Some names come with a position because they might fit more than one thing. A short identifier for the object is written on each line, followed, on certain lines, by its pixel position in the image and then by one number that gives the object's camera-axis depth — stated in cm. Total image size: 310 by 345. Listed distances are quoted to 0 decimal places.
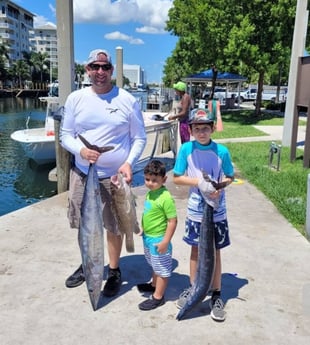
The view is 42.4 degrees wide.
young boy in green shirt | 306
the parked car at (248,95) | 5119
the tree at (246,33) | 1967
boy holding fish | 303
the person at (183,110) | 841
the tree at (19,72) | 9100
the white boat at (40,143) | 1336
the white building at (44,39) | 14400
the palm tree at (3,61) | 8050
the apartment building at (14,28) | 9912
